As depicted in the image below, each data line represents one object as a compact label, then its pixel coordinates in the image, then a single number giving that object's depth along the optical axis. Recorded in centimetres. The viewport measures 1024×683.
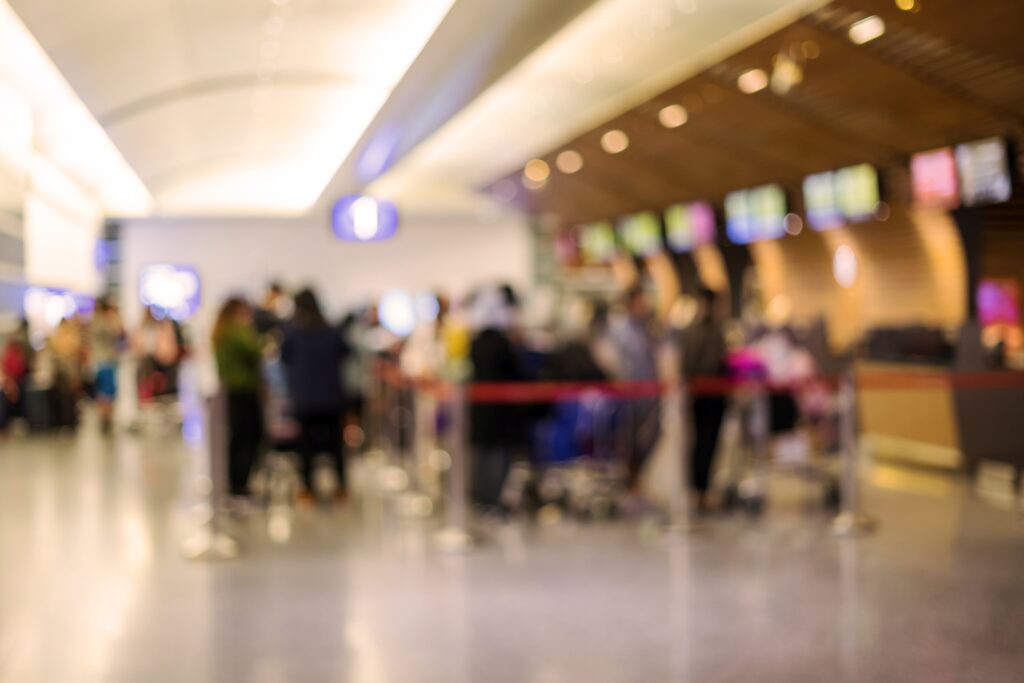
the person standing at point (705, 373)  990
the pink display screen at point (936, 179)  1181
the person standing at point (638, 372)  1007
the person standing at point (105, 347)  1817
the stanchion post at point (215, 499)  837
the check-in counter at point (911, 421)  1203
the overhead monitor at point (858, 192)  1323
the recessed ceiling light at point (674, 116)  1348
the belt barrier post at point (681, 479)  899
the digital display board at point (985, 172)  1099
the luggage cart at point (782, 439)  1012
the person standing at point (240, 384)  1004
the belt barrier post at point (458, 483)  862
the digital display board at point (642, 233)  1980
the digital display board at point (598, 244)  2184
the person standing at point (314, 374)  1037
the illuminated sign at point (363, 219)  1889
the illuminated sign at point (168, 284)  2289
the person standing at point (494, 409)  951
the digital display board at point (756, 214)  1566
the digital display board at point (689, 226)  1791
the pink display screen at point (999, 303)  1146
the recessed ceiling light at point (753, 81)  1123
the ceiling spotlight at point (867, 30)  894
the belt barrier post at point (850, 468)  905
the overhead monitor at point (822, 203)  1414
